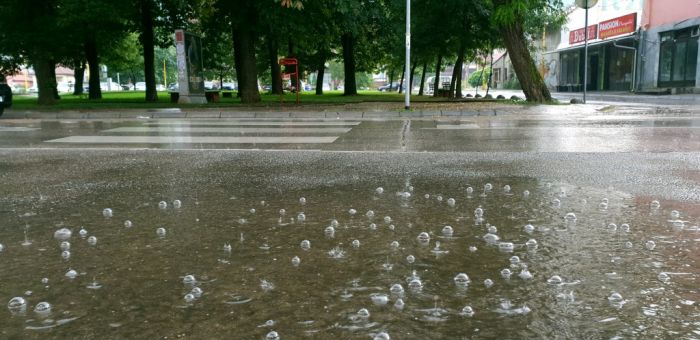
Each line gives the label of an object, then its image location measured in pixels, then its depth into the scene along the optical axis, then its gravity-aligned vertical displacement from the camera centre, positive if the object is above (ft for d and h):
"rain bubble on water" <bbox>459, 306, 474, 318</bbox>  7.38 -2.90
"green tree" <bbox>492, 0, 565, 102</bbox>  55.31 +4.21
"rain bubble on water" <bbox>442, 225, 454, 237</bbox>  11.37 -2.78
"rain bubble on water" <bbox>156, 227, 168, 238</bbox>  11.56 -2.80
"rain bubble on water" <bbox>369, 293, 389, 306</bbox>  7.79 -2.88
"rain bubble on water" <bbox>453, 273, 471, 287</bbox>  8.49 -2.86
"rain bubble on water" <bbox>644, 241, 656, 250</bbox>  10.23 -2.80
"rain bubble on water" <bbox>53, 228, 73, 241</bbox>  11.44 -2.79
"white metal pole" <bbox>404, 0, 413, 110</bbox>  50.81 +4.76
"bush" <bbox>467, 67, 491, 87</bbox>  217.68 +9.17
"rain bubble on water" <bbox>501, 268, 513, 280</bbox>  8.79 -2.84
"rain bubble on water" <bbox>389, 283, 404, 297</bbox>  8.10 -2.86
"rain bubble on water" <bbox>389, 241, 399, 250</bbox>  10.42 -2.82
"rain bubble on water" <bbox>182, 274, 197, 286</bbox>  8.66 -2.85
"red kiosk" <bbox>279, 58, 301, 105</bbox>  61.23 +4.25
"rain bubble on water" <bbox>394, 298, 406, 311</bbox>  7.59 -2.88
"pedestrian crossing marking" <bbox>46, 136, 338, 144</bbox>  29.35 -2.14
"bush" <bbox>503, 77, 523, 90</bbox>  200.85 +5.22
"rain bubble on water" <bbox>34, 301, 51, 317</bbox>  7.56 -2.89
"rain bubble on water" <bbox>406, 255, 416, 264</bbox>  9.62 -2.83
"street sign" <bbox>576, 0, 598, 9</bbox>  53.36 +9.30
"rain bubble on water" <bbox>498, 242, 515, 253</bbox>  10.20 -2.81
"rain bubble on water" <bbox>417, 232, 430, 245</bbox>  10.82 -2.80
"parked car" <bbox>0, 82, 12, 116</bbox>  53.36 +0.75
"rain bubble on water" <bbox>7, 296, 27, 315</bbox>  7.64 -2.89
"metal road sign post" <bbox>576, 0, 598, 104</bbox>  53.36 +9.30
